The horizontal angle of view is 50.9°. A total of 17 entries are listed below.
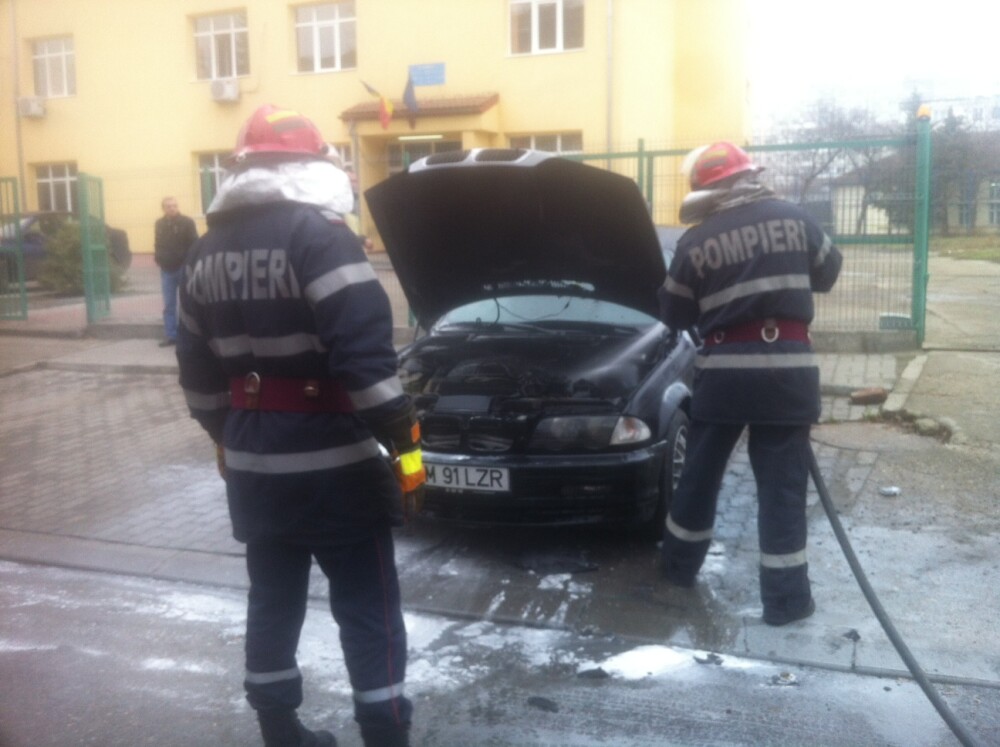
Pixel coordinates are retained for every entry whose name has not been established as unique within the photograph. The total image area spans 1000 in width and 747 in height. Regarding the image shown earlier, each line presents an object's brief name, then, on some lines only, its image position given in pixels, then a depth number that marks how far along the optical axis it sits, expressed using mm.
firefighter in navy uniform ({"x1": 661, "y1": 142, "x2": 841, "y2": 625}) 4312
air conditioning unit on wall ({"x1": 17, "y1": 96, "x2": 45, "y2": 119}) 26016
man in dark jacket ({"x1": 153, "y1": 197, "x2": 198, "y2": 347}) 11922
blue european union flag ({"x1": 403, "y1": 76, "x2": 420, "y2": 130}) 21006
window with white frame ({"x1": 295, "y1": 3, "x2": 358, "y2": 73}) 23125
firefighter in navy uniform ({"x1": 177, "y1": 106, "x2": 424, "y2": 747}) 3025
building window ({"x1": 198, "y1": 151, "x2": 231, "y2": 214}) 12227
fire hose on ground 3348
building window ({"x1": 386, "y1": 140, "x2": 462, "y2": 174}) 21345
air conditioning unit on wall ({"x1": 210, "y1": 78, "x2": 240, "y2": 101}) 23828
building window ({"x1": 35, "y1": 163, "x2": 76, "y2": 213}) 26312
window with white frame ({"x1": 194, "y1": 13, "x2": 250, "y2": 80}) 24422
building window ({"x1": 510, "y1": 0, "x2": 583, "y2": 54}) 21547
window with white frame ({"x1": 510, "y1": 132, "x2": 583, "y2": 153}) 21672
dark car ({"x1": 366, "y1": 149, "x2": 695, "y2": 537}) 4980
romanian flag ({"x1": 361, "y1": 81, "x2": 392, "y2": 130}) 21344
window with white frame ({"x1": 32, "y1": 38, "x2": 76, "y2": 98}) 25938
